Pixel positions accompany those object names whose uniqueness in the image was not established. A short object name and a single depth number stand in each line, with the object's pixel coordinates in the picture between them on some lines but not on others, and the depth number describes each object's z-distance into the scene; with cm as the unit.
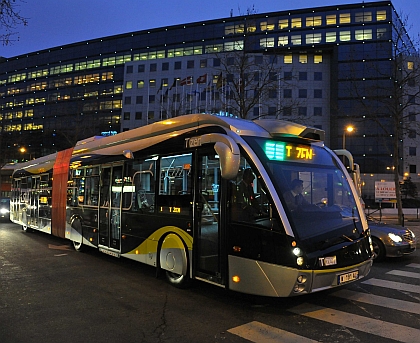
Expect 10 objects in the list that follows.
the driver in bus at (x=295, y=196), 548
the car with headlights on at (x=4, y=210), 2497
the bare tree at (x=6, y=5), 806
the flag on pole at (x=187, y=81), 4177
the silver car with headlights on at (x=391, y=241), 943
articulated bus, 527
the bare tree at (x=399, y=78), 1744
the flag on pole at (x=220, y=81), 2755
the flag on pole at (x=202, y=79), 3951
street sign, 1861
